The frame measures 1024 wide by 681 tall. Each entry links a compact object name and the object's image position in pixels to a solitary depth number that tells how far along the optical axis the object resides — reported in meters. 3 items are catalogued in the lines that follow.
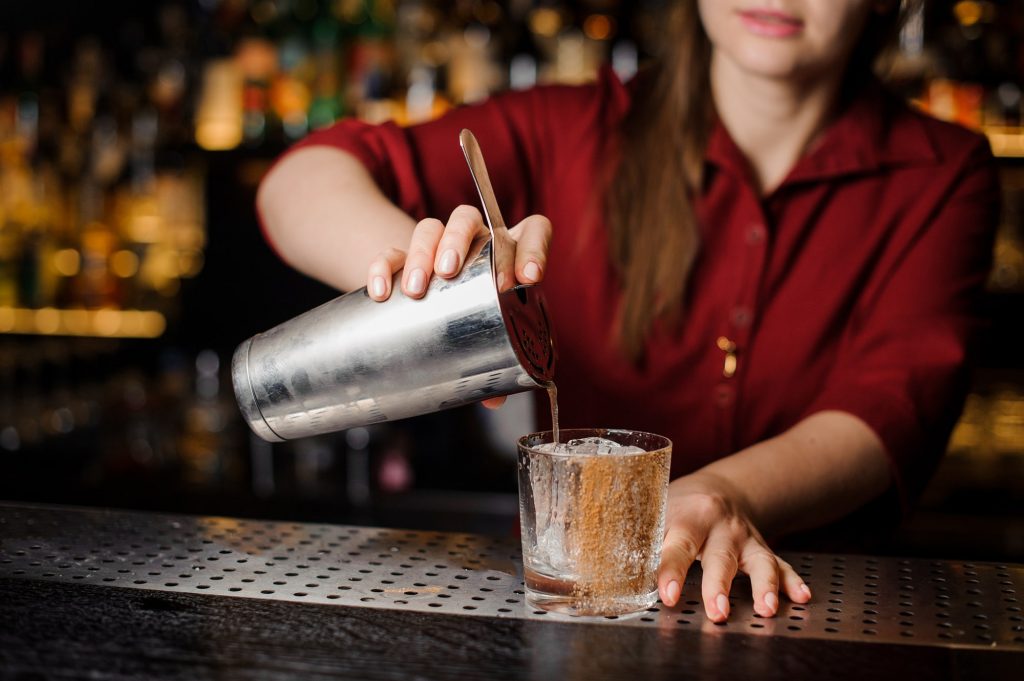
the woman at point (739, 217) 1.57
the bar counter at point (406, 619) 0.91
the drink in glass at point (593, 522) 0.96
